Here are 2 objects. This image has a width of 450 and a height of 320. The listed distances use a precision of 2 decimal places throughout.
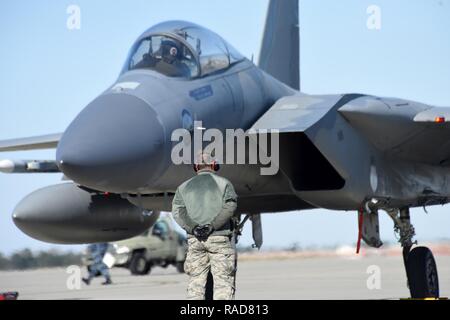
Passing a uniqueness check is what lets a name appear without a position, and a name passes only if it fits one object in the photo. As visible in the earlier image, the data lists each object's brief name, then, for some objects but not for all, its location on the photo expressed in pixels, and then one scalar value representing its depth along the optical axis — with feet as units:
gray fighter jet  45.03
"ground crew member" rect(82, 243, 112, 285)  110.93
